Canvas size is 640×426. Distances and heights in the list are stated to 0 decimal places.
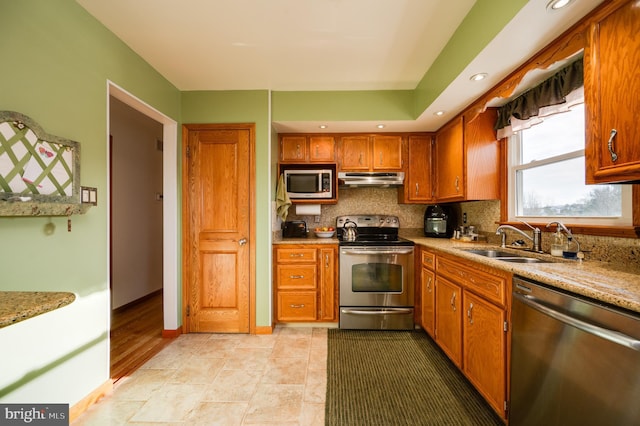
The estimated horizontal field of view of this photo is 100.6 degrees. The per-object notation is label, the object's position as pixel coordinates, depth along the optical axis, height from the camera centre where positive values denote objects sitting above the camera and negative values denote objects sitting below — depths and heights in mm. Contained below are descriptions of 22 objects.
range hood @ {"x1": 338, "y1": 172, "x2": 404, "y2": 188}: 3086 +408
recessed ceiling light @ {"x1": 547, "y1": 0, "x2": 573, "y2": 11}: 1196 +951
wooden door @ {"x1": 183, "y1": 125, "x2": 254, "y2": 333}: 2746 -161
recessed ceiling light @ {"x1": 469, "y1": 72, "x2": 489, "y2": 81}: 1849 +964
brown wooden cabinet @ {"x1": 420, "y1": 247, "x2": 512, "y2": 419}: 1497 -738
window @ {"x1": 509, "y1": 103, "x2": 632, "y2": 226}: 1672 +245
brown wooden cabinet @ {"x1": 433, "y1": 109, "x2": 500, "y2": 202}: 2520 +533
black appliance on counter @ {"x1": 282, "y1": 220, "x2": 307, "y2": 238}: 3232 -191
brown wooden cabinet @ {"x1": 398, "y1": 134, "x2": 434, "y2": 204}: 3186 +527
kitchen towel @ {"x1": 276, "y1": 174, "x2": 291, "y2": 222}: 3016 +153
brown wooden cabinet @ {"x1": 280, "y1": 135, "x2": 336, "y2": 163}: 3188 +775
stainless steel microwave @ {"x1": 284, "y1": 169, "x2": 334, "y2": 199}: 3123 +368
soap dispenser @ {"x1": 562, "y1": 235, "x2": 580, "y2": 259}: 1674 -242
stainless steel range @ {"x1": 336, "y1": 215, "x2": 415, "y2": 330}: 2783 -757
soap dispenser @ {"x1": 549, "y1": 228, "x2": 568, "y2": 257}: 1759 -221
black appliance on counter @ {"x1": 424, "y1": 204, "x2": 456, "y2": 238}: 3141 -99
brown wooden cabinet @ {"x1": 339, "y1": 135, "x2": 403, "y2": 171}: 3176 +721
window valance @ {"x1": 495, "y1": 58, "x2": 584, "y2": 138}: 1656 +836
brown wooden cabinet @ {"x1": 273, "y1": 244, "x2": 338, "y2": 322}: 2865 -678
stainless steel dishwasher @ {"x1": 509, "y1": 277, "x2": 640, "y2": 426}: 917 -602
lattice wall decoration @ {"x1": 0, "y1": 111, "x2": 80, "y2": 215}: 1223 +256
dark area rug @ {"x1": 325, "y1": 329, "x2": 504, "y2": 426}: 1628 -1246
